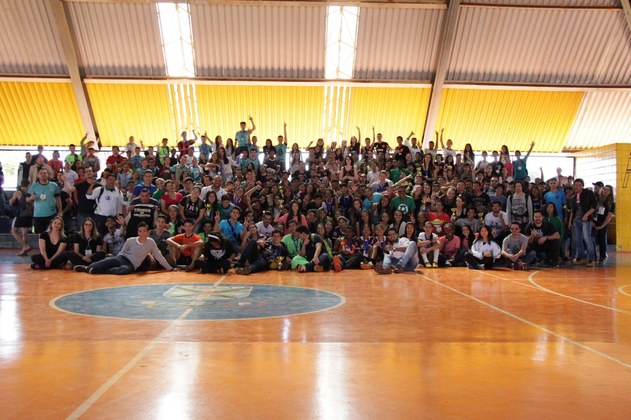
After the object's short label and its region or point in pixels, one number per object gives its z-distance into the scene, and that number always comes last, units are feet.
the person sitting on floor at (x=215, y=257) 37.32
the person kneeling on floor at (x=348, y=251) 41.37
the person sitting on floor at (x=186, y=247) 38.52
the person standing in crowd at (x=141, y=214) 40.93
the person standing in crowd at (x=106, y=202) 42.22
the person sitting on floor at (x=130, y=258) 36.06
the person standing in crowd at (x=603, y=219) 48.03
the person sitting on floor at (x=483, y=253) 42.39
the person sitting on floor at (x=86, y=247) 38.24
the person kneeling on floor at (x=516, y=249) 42.73
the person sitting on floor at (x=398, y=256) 39.50
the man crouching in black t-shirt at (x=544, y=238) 44.80
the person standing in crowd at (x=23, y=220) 46.14
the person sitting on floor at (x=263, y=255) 38.11
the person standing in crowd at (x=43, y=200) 41.73
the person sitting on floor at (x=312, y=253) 39.14
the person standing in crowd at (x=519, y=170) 57.62
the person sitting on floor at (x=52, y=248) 37.73
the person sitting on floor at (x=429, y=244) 42.68
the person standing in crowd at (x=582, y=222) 46.96
